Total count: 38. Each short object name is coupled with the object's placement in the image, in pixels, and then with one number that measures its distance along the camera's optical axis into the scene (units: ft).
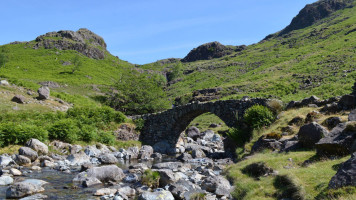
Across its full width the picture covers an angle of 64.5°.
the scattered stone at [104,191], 41.70
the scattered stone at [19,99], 102.58
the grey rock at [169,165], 61.57
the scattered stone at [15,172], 51.04
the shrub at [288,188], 26.09
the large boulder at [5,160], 58.37
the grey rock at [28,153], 64.34
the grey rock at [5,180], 44.68
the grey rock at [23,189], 38.42
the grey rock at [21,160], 61.16
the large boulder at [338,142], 32.22
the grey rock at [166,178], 47.35
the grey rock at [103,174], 49.98
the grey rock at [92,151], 77.78
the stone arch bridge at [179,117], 83.51
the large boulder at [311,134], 39.65
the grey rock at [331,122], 44.04
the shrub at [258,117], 64.69
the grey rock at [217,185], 38.27
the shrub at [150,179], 47.03
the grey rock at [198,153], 87.35
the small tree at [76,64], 288.18
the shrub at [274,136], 51.72
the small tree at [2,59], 245.45
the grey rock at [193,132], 129.22
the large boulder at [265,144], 47.55
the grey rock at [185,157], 82.07
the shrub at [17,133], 69.31
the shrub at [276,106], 68.13
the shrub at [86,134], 88.74
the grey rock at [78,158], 68.50
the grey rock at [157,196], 37.73
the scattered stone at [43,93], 113.60
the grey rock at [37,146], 69.97
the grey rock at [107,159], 71.93
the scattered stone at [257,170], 35.89
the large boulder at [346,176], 21.48
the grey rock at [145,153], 88.79
